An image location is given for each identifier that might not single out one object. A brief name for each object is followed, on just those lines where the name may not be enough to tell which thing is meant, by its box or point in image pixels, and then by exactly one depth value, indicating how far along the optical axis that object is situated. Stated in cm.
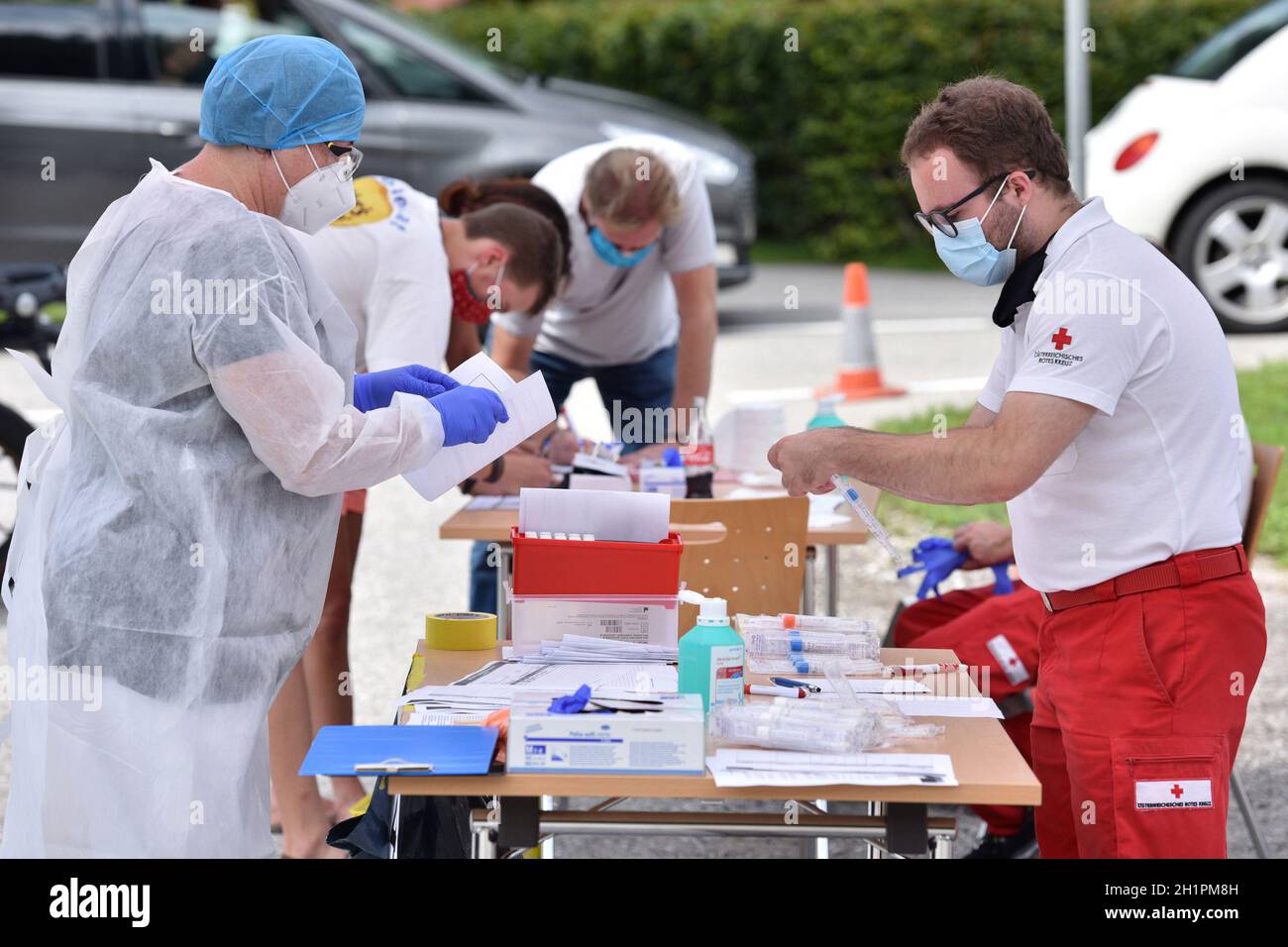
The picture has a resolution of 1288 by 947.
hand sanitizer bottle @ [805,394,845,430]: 501
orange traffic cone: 922
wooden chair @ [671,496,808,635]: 388
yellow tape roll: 320
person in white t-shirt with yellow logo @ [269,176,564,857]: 396
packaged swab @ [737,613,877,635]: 312
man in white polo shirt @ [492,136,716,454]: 481
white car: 981
